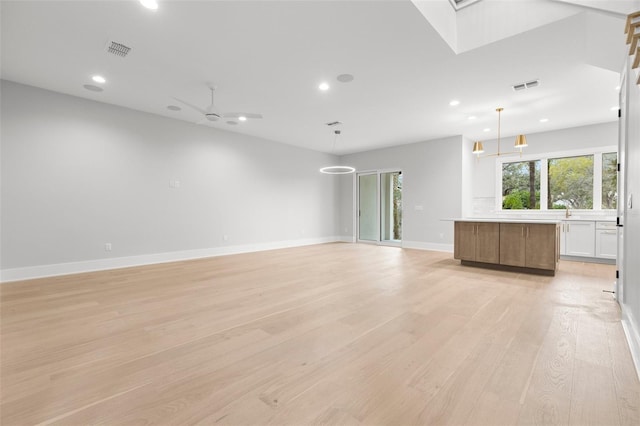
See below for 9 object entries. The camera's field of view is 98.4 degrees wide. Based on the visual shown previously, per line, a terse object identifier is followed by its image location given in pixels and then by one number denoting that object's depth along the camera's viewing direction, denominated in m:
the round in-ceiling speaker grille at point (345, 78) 3.99
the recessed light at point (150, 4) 2.58
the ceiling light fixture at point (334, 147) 6.93
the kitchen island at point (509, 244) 4.44
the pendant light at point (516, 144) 4.93
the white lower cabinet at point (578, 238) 5.63
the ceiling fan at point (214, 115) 4.29
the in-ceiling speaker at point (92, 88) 4.36
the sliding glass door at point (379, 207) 8.83
